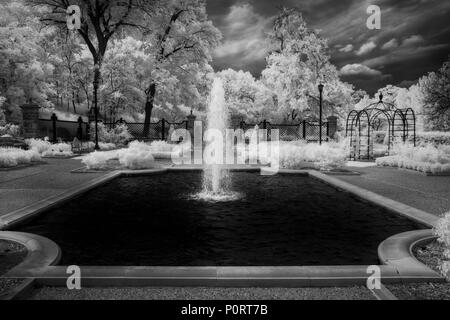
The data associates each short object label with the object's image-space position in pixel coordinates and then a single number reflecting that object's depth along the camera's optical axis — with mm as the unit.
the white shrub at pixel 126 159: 14719
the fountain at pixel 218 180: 10000
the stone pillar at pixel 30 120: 24422
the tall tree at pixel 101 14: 30328
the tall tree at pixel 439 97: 41188
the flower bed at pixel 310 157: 15141
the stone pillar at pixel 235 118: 47088
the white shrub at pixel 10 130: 24845
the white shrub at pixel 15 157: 15242
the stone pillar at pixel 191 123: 31228
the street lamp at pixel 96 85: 24272
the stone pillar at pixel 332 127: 30266
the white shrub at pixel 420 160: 13981
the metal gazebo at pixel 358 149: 20125
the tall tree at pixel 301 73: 35594
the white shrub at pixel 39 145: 20969
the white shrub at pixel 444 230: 4552
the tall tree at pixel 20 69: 34500
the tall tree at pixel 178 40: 32094
